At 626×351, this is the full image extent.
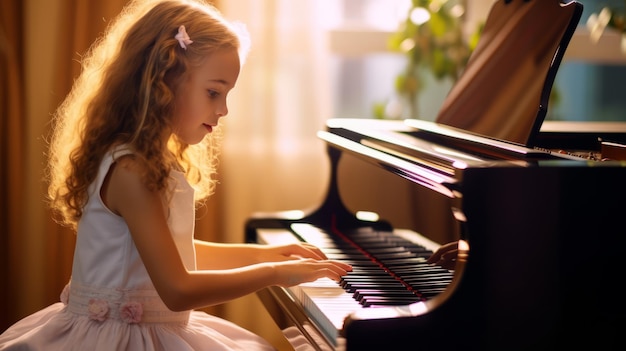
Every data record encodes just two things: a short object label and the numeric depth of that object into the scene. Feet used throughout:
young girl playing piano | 5.32
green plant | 10.93
